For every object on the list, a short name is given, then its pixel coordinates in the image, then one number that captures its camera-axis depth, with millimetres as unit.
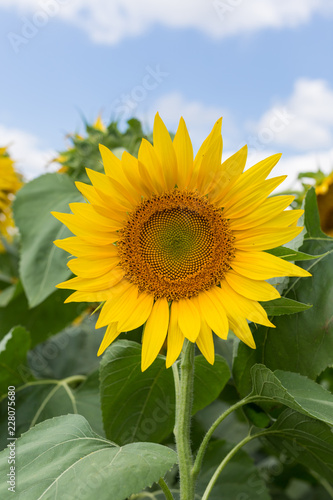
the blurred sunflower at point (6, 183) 1718
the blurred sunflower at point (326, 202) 1276
